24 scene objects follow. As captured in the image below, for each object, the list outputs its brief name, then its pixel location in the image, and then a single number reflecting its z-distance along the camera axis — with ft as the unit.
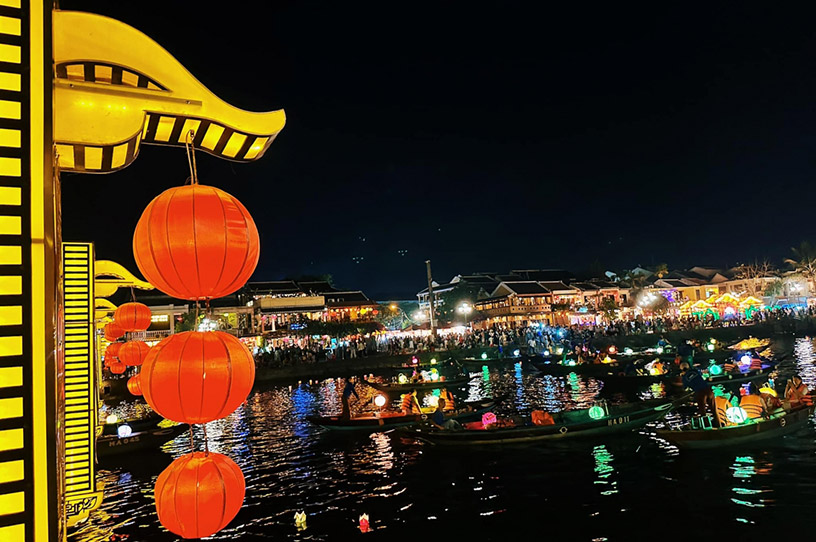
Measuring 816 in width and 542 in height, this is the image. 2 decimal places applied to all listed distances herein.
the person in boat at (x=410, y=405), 66.80
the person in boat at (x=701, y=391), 47.42
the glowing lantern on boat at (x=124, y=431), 57.36
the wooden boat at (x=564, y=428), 53.06
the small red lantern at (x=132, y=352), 46.06
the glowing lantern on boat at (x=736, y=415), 48.14
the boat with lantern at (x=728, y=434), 46.42
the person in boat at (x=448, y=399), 65.87
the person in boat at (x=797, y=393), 52.86
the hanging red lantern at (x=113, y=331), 41.93
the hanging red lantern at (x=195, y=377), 13.04
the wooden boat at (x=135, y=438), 56.44
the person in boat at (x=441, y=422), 55.11
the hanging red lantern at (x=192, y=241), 12.89
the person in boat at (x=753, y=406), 48.75
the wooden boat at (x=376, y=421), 64.39
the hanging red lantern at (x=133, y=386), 44.87
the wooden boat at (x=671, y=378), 78.54
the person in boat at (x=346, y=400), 64.47
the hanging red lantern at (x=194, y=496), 13.19
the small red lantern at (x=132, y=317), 39.63
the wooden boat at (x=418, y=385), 94.46
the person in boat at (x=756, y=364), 85.91
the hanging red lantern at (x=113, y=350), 48.01
